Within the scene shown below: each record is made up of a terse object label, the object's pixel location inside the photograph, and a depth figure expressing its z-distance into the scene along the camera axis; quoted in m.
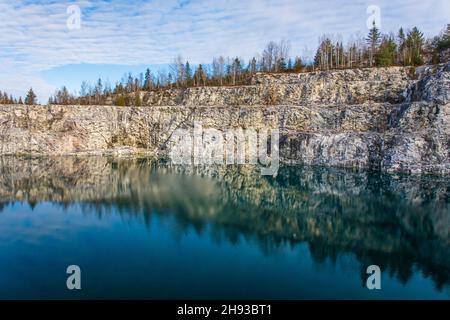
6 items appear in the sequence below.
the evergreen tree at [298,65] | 93.59
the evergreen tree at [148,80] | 116.81
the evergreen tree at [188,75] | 109.56
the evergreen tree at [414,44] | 81.94
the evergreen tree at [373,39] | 92.00
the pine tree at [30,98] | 107.38
